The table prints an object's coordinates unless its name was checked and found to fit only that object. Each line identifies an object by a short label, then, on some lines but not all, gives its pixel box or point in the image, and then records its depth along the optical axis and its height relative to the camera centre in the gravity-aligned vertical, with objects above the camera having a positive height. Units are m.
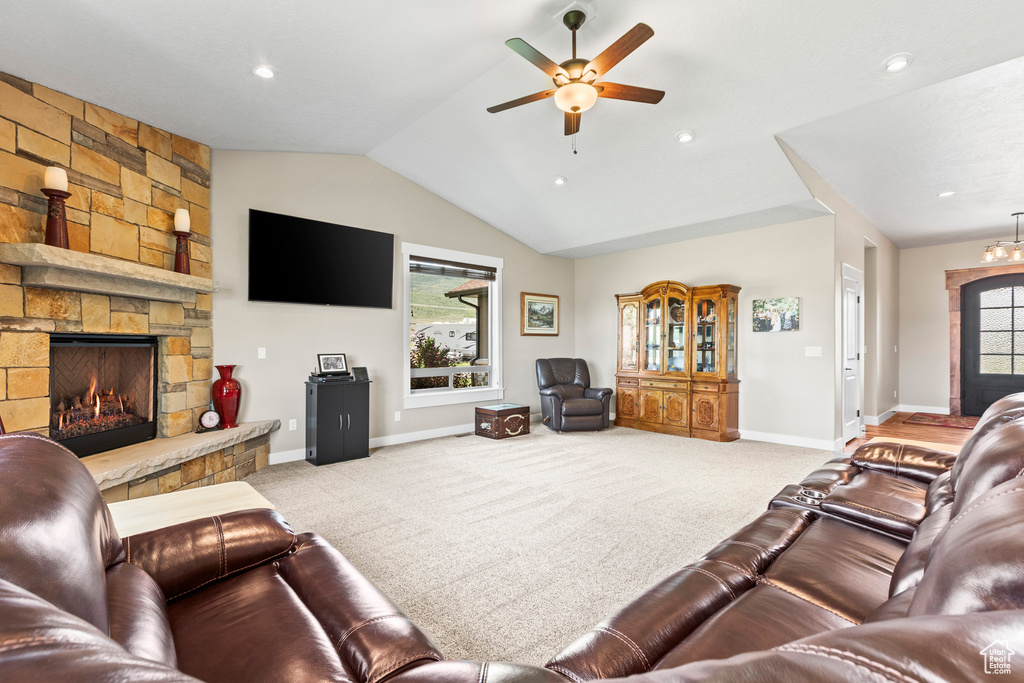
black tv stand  4.42 -0.72
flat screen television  4.39 +0.85
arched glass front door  6.93 +0.17
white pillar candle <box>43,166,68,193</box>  2.76 +0.99
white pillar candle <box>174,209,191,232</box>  3.68 +0.99
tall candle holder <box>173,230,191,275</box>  3.70 +0.73
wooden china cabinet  5.58 -0.16
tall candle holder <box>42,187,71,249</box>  2.80 +0.76
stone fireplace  2.73 +0.42
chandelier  5.99 +1.33
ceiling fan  2.50 +1.62
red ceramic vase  4.02 -0.46
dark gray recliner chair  6.01 -0.67
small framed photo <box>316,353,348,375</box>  4.66 -0.18
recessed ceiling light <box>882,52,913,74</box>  2.94 +1.86
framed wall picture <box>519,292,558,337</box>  6.82 +0.51
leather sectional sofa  0.35 -0.61
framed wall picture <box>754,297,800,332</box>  5.29 +0.41
